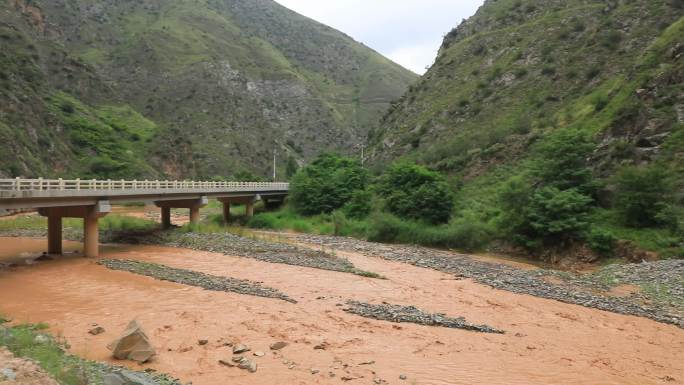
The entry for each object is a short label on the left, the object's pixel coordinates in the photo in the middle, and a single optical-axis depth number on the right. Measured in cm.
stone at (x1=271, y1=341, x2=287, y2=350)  1307
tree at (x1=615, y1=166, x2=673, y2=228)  2825
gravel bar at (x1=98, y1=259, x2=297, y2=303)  1989
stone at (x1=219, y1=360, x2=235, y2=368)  1170
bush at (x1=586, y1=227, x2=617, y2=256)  2841
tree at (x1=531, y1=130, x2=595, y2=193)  3309
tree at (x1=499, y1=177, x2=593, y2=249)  3002
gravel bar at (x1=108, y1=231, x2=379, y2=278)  2794
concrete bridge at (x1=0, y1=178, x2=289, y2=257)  2359
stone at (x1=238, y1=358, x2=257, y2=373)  1145
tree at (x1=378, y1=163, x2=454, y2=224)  4153
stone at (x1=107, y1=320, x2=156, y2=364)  1134
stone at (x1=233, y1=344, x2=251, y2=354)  1259
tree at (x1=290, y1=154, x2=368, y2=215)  5572
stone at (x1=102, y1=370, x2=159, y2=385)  860
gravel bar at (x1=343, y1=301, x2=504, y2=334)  1603
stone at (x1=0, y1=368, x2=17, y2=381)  682
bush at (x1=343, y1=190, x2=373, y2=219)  4930
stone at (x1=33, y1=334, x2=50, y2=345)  1120
